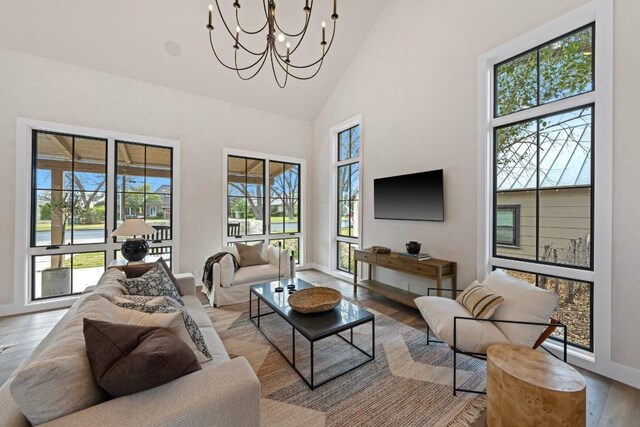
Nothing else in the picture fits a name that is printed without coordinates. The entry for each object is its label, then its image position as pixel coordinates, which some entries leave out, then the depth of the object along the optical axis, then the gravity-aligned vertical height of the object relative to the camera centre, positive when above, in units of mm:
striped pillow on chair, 2032 -707
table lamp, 2930 -333
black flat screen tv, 3262 +260
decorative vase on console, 3355 -426
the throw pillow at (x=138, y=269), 2498 -557
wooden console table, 2967 -667
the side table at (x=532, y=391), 1326 -944
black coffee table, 1935 -861
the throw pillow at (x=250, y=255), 3980 -648
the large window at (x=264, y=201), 4812 +262
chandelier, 3791 +2483
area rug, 1675 -1293
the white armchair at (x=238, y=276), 3486 -891
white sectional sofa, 918 -740
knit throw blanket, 3605 -776
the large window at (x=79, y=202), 3391 +154
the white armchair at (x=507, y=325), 1868 -819
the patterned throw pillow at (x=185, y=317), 1498 -622
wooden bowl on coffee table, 2178 -791
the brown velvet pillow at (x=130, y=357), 992 -581
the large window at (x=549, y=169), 2270 +464
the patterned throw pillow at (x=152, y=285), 1993 -575
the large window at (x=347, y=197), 4719 +348
